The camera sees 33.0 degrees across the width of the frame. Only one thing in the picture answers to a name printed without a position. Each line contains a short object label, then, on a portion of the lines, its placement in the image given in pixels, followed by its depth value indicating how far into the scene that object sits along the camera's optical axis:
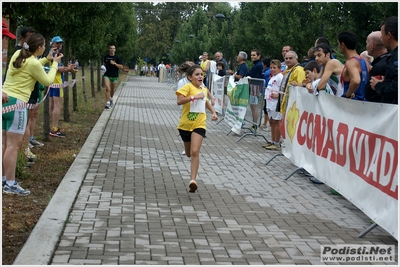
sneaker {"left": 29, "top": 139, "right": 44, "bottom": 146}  11.87
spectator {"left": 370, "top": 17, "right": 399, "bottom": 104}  6.80
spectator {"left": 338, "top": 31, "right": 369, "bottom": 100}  8.15
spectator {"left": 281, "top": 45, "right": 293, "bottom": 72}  14.14
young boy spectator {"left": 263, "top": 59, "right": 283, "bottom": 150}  12.72
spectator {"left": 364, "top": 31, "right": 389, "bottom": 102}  7.43
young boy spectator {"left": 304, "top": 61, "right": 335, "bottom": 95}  10.78
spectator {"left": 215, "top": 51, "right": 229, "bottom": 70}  21.87
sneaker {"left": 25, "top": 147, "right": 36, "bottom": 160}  10.17
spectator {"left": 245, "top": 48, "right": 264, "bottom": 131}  16.28
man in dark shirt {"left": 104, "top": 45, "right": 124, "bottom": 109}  21.03
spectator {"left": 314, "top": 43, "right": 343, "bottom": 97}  8.95
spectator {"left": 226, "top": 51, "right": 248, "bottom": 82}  17.77
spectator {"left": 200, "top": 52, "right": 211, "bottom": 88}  23.74
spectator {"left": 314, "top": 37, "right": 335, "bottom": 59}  11.01
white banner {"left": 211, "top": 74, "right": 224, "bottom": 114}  19.08
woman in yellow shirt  7.60
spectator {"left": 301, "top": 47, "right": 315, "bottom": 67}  12.60
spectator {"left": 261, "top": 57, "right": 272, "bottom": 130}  15.99
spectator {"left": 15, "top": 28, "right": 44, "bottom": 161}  9.30
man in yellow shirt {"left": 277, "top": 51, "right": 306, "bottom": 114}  11.77
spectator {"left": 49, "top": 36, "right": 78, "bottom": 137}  12.80
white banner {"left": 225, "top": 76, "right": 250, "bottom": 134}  14.82
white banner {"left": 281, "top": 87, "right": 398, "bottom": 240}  5.96
